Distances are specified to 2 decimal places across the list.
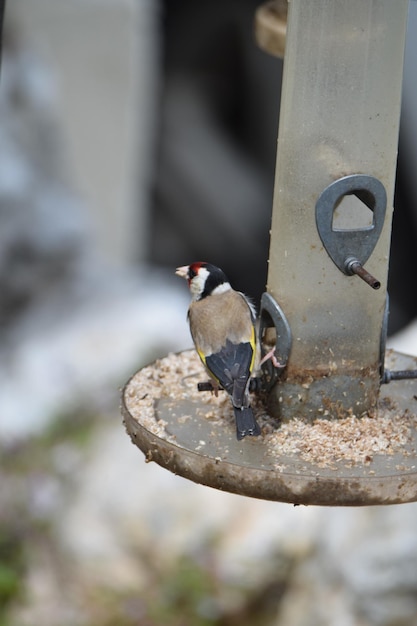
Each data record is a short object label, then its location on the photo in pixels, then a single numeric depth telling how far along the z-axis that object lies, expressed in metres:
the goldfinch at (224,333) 4.18
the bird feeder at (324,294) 4.01
